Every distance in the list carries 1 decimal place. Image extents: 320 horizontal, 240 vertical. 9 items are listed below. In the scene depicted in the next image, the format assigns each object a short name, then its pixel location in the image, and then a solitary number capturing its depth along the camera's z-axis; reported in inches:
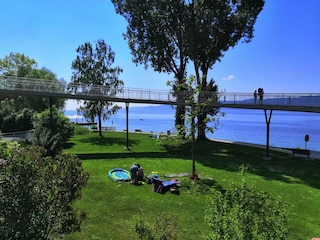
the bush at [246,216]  192.7
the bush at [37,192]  192.2
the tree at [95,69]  1355.8
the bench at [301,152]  908.8
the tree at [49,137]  733.3
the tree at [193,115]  580.1
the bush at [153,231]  213.8
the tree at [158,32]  1132.5
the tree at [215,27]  1047.0
